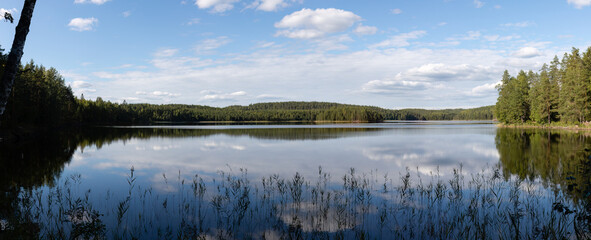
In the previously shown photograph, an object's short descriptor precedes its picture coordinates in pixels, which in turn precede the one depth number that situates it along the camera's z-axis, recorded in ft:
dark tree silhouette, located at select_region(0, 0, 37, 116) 19.58
